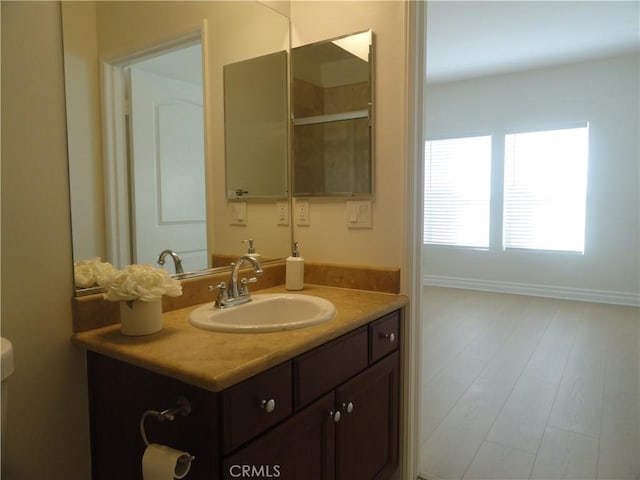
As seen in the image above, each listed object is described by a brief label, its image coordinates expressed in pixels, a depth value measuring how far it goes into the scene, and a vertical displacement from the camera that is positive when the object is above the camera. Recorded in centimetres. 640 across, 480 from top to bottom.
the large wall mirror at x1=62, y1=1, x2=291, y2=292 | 125 +26
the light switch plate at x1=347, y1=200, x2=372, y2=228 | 180 -3
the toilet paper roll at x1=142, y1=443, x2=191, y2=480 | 96 -57
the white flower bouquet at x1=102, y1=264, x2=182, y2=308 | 115 -21
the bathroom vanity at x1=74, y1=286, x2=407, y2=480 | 99 -49
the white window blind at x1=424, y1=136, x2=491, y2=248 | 532 +19
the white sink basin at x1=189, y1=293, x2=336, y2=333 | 126 -35
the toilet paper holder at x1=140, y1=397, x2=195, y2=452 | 100 -47
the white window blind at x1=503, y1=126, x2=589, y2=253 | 475 +19
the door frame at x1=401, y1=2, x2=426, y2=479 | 166 -9
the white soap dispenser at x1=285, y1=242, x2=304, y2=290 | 183 -27
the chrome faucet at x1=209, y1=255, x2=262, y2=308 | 150 -29
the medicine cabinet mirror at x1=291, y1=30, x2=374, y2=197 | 179 +39
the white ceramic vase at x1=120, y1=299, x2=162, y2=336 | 119 -30
